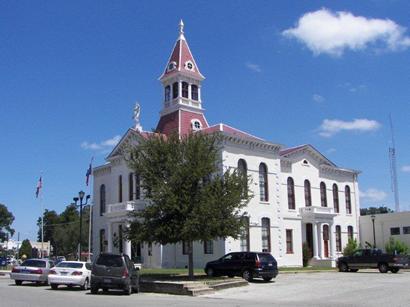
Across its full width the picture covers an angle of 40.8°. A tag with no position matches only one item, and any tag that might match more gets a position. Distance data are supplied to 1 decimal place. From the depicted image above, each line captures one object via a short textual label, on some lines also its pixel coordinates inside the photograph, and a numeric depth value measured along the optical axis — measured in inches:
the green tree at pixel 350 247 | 2064.5
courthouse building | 1781.5
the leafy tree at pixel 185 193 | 1124.4
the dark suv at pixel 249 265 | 1189.1
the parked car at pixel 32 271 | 1125.1
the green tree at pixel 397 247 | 2076.8
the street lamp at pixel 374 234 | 2174.2
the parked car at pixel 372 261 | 1497.3
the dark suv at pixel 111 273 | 907.4
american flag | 2154.9
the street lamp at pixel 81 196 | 1785.2
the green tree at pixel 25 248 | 4619.1
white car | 1011.9
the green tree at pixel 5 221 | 5147.6
